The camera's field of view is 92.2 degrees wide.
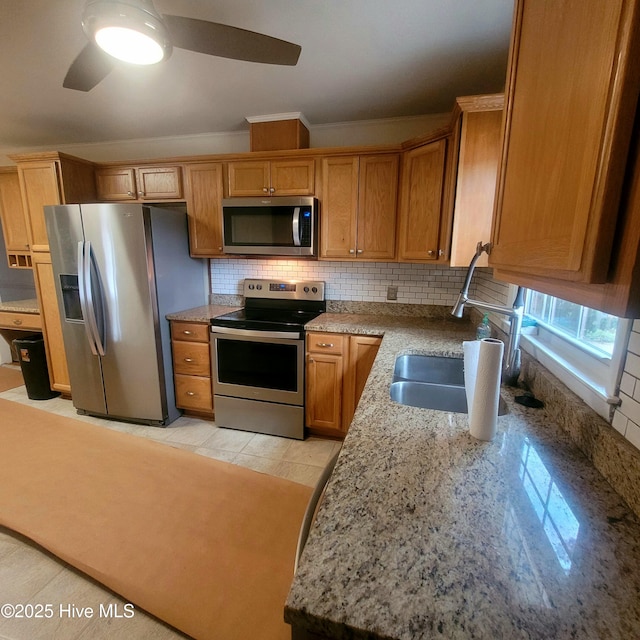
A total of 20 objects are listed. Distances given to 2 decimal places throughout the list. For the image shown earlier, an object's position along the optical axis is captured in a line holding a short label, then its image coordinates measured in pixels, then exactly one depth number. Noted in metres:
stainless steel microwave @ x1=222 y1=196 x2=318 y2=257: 2.37
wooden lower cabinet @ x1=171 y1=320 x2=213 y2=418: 2.58
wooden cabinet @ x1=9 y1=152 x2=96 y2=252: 2.61
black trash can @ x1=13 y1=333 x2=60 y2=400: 3.04
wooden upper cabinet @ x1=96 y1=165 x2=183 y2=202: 2.71
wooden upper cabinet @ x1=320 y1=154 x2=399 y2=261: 2.32
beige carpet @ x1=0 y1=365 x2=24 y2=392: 3.38
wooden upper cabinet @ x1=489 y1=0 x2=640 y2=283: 0.42
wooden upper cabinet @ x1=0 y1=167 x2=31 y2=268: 3.10
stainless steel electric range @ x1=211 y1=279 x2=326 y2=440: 2.38
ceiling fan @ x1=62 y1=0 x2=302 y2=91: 1.07
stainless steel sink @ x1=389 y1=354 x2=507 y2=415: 1.46
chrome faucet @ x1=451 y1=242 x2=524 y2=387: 1.23
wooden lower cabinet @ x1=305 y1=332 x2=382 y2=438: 2.28
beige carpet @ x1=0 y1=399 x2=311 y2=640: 1.22
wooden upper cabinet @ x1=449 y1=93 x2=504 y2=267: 1.61
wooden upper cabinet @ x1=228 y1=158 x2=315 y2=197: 2.44
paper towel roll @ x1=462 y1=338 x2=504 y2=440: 0.84
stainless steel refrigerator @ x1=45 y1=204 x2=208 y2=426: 2.34
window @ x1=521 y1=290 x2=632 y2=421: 0.81
